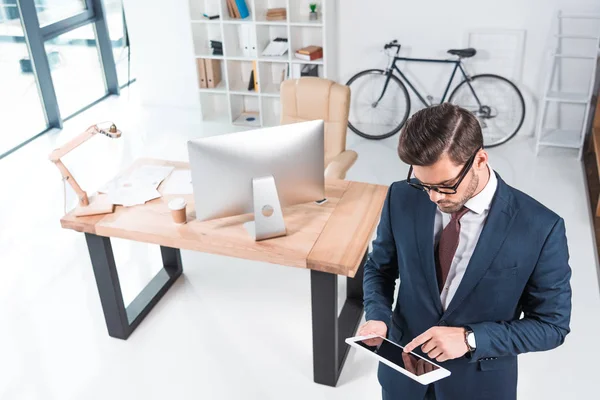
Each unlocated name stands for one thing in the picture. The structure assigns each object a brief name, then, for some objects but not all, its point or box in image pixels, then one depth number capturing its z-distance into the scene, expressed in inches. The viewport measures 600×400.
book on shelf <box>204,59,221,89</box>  229.8
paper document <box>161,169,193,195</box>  122.3
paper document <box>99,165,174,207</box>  119.3
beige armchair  144.0
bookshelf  211.3
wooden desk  102.8
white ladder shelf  189.6
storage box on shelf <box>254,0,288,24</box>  212.5
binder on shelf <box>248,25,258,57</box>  216.4
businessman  56.3
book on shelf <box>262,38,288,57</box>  218.4
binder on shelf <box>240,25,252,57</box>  216.8
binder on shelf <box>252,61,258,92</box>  223.9
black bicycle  204.8
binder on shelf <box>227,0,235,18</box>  216.1
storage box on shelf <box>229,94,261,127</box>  234.5
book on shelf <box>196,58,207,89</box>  228.7
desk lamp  112.8
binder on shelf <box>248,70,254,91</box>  227.3
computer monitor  99.7
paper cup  109.8
